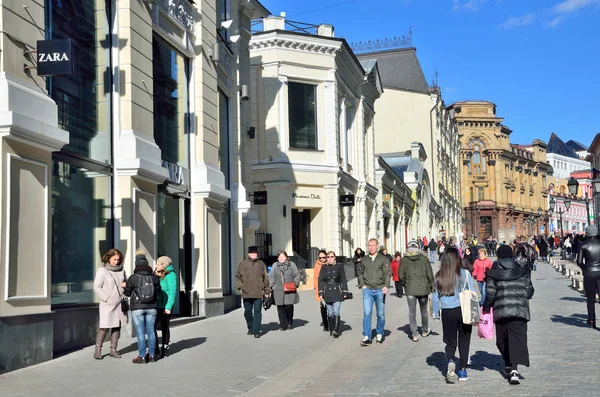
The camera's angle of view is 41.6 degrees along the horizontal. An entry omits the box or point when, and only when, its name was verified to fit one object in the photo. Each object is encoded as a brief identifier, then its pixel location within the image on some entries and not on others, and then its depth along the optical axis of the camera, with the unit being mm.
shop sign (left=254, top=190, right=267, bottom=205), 26625
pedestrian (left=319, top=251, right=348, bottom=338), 13859
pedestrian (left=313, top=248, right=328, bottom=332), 14653
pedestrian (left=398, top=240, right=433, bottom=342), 13453
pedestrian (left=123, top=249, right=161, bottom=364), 10703
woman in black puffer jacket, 8500
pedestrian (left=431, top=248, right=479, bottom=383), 8891
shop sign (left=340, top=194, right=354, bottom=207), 31688
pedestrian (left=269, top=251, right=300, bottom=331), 15281
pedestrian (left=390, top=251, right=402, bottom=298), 23978
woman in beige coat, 10820
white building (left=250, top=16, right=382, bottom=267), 29672
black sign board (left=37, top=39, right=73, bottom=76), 10484
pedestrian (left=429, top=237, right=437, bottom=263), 46438
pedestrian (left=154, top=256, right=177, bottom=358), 11406
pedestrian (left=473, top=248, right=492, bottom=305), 19031
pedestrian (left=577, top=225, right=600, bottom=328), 13812
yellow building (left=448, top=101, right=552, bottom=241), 106438
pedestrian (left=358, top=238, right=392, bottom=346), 12836
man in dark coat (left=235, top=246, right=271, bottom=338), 14305
